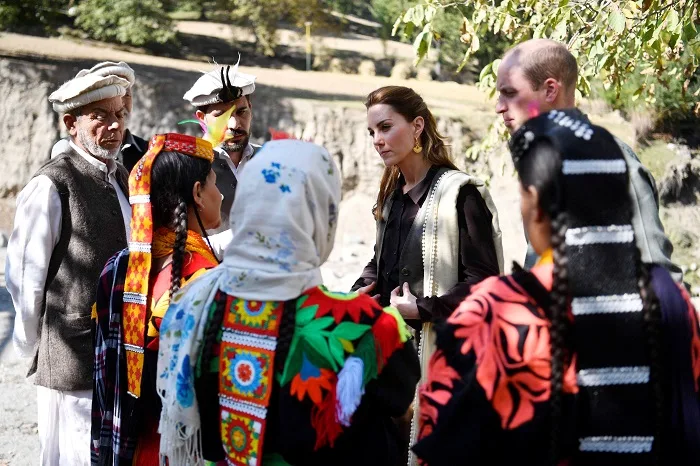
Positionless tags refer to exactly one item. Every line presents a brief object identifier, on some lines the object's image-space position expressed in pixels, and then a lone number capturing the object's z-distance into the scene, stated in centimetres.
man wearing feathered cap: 435
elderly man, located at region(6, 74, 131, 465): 333
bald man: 286
